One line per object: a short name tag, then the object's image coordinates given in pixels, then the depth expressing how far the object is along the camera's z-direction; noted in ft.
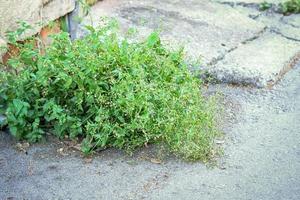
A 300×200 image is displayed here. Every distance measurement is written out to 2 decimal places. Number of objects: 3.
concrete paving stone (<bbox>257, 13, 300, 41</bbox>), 15.28
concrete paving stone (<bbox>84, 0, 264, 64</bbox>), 13.82
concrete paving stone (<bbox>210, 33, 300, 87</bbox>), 12.85
